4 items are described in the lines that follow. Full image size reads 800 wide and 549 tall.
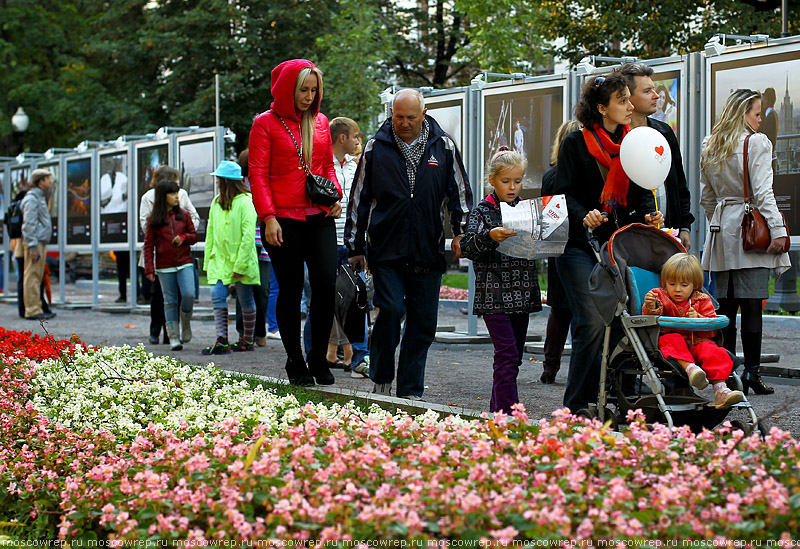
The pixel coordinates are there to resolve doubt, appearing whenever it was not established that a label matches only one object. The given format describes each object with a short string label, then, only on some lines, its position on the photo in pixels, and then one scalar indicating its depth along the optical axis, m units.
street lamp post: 32.69
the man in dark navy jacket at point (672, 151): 6.37
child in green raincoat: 10.90
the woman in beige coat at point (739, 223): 7.50
